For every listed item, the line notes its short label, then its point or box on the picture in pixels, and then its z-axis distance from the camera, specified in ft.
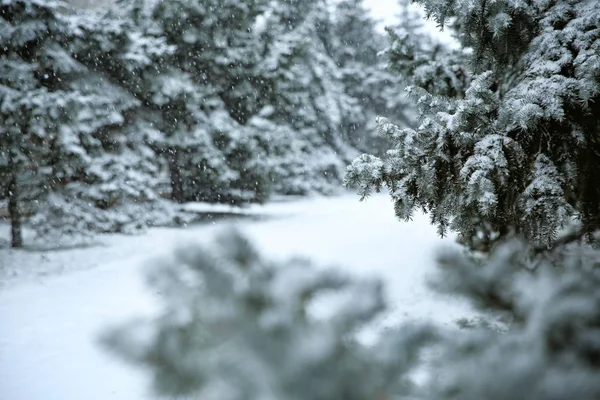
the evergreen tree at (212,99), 42.47
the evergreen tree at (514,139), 9.86
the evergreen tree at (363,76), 87.81
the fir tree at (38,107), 27.53
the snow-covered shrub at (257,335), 2.42
